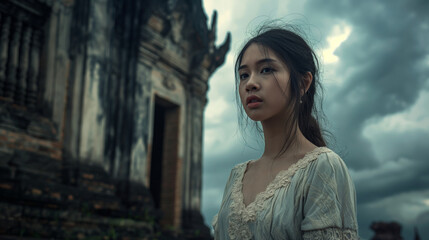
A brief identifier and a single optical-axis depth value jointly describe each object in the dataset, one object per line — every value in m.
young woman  1.29
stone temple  6.02
